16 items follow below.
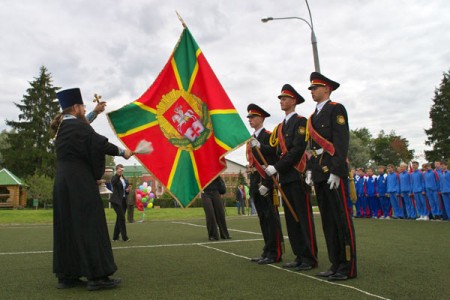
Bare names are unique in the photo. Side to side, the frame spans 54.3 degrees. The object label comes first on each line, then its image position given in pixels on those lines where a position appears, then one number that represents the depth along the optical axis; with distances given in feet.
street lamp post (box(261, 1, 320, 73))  46.91
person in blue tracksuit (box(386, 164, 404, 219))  55.52
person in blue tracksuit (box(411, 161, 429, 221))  51.93
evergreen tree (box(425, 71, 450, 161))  198.45
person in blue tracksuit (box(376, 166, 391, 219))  58.13
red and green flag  21.57
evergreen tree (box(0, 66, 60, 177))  178.09
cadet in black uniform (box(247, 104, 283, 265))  21.70
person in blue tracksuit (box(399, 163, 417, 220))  53.93
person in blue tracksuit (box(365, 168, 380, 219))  59.77
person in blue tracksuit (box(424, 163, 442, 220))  50.42
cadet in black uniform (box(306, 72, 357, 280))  17.11
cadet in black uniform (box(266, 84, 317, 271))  19.88
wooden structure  151.43
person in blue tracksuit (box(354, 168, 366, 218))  61.87
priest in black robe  16.48
